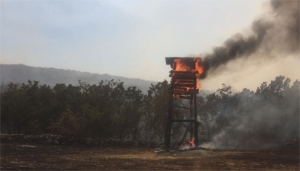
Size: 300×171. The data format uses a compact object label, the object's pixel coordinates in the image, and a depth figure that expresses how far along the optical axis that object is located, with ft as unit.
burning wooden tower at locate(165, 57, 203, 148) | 78.59
